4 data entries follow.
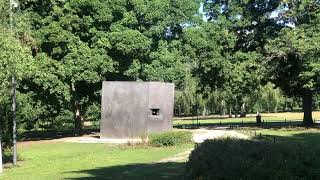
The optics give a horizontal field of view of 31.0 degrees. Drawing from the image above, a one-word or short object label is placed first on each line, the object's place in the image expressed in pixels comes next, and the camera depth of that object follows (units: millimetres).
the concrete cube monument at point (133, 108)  39375
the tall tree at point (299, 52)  42188
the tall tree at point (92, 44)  40844
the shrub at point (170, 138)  31219
